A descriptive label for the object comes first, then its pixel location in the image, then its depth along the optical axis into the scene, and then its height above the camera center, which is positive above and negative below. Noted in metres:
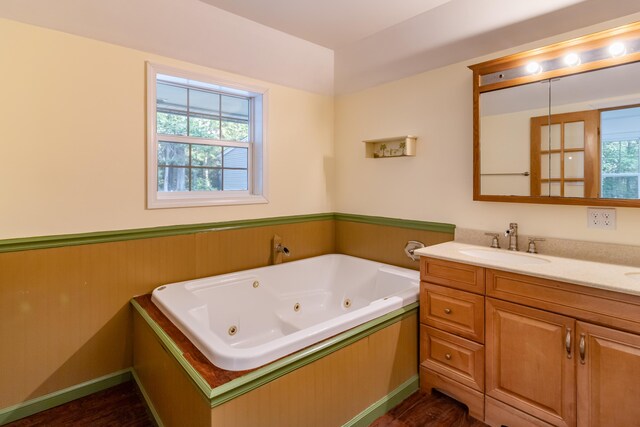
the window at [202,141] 2.33 +0.52
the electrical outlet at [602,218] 1.82 -0.04
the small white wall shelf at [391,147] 2.66 +0.52
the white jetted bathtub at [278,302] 1.49 -0.59
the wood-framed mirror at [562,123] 1.72 +0.49
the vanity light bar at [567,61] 1.71 +0.82
